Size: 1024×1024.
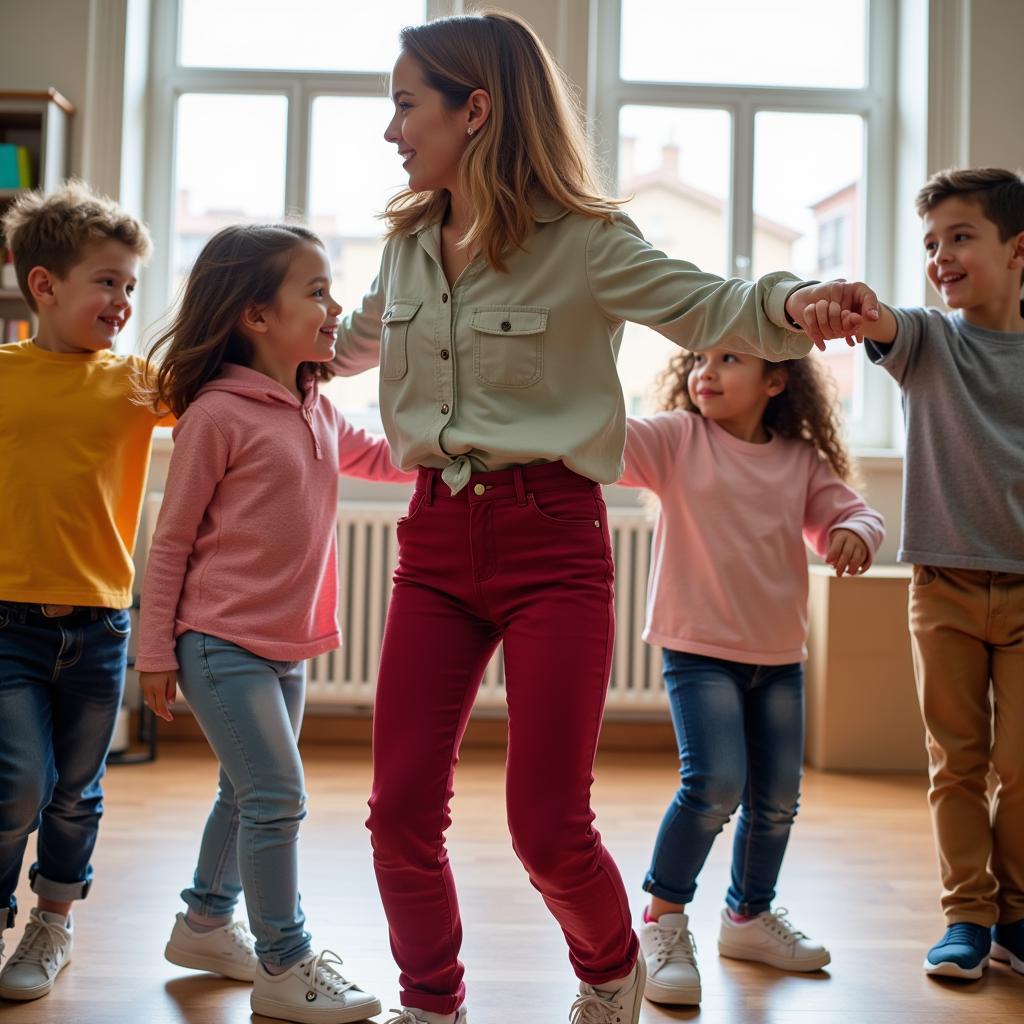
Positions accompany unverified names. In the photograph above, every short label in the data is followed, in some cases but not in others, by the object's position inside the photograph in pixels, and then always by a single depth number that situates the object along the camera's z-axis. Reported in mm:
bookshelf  3412
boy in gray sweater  1852
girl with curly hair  1779
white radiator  3537
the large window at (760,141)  4023
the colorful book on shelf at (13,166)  3418
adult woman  1356
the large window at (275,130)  3971
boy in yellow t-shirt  1655
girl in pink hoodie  1579
